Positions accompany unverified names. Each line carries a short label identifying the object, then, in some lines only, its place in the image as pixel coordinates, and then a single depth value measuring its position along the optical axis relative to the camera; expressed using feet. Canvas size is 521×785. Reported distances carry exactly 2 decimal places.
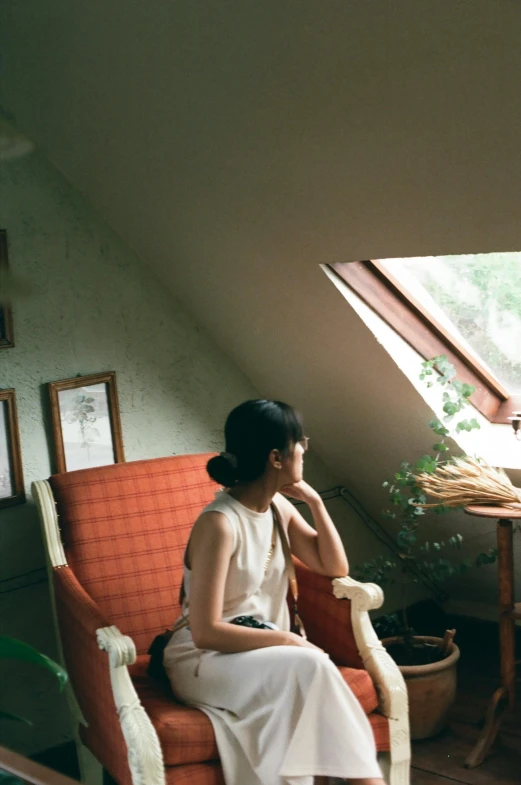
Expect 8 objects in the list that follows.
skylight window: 9.90
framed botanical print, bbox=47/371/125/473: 9.70
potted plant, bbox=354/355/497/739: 9.90
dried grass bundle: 9.66
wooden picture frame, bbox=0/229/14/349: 9.31
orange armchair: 6.86
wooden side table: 9.46
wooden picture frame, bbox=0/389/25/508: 9.29
